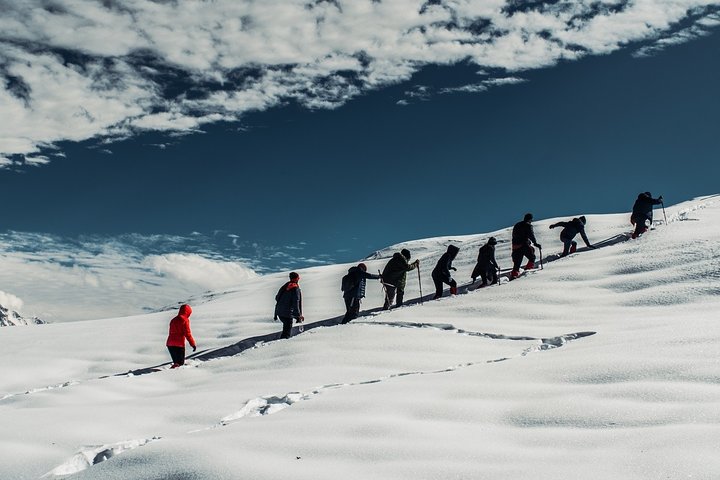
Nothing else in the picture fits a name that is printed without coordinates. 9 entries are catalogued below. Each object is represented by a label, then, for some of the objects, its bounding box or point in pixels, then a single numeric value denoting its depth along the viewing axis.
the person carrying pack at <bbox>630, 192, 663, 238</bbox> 21.05
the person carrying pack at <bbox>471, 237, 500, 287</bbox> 18.45
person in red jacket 13.42
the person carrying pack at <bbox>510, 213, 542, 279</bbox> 18.66
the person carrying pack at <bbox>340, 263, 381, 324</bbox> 16.33
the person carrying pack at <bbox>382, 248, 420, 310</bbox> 17.66
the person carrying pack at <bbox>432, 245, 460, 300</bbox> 17.81
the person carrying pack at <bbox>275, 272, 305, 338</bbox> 15.11
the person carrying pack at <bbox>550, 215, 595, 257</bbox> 21.16
